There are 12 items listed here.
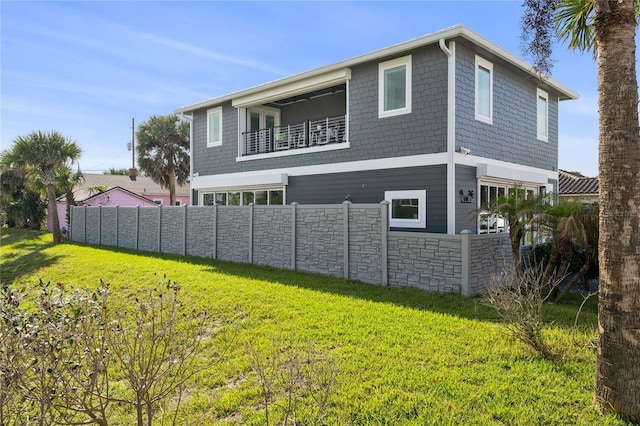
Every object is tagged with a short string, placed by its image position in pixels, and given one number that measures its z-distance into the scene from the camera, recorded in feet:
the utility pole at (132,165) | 143.74
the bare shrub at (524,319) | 18.06
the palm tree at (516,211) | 28.73
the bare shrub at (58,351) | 9.45
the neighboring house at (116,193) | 98.89
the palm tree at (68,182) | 86.65
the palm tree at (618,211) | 12.41
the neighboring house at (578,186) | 77.10
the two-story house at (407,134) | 38.19
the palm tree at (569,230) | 25.84
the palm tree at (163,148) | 102.99
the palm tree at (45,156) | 70.38
